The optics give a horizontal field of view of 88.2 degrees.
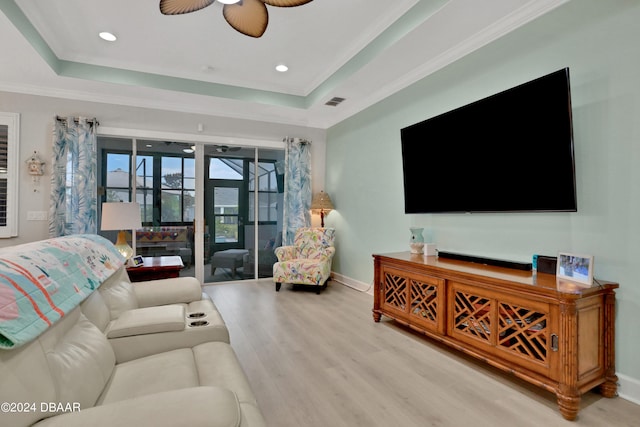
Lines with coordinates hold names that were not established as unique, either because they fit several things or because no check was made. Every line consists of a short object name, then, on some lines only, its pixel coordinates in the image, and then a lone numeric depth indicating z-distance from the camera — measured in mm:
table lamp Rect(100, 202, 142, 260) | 3049
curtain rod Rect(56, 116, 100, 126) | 4036
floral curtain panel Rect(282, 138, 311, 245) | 5312
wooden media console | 1823
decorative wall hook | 3906
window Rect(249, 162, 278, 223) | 5297
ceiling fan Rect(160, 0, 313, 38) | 2201
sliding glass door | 4598
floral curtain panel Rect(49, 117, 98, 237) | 3996
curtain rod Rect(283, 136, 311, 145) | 5293
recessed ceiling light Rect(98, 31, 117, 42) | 3207
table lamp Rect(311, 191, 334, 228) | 5184
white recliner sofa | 870
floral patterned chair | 4379
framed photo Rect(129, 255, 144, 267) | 3143
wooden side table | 3018
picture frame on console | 1945
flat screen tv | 2158
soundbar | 2418
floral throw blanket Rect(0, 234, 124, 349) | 957
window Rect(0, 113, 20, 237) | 3854
